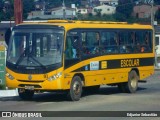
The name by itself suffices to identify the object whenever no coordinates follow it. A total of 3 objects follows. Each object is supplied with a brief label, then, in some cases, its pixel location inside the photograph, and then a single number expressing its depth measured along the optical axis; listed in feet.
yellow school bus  65.67
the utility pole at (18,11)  89.45
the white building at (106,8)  529.28
